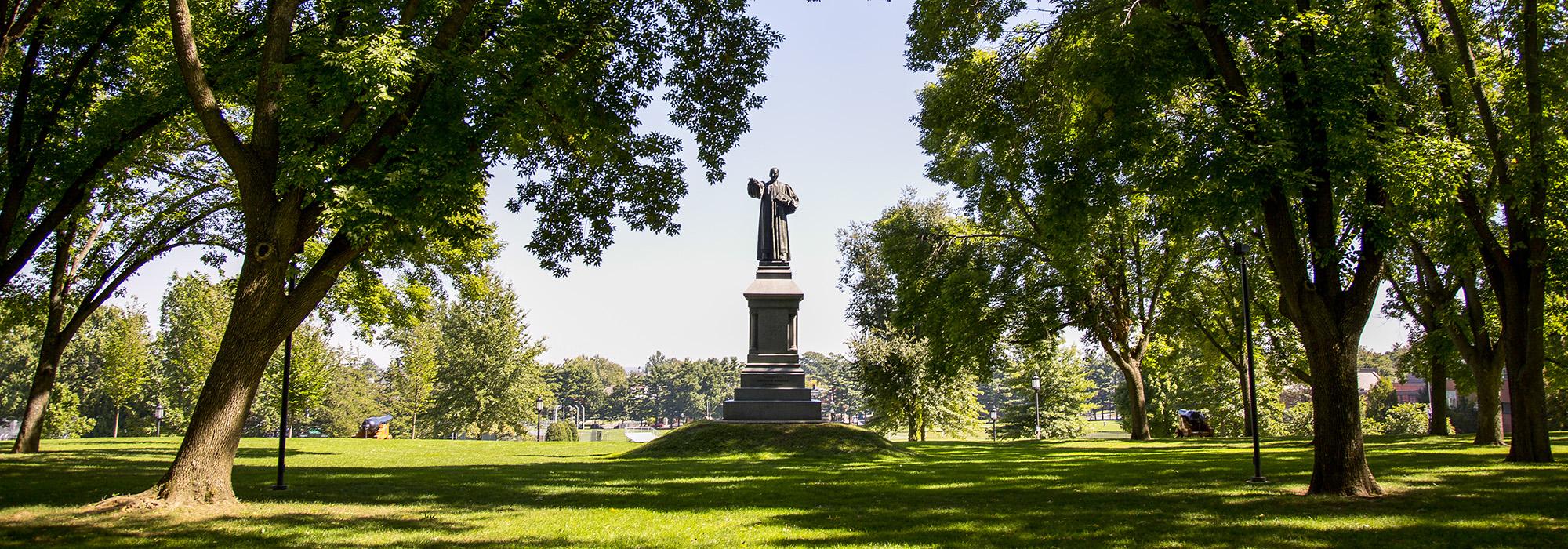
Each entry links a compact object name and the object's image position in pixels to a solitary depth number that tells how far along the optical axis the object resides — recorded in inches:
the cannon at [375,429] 1852.9
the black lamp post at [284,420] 493.1
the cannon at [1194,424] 1718.8
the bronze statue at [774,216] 1111.6
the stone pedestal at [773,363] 1007.0
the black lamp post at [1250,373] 539.2
